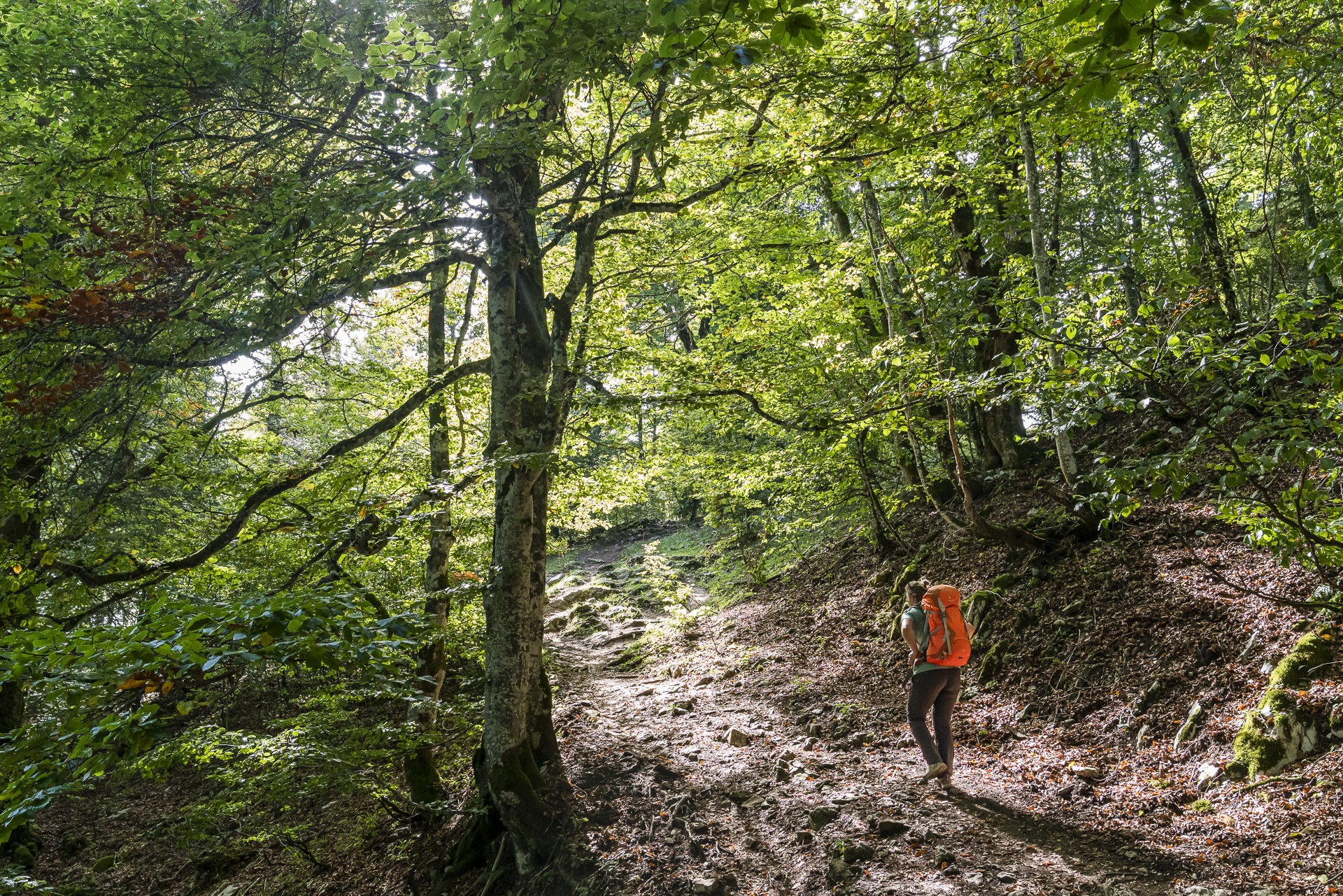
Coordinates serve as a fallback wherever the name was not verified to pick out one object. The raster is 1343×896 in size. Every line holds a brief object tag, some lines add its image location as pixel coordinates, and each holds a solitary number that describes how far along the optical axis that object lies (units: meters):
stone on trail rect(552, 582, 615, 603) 18.16
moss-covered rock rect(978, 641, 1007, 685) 7.23
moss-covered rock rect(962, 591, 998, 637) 7.88
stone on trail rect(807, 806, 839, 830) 5.20
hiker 5.38
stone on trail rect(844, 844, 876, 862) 4.60
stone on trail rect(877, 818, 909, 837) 4.81
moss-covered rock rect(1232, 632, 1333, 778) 4.28
